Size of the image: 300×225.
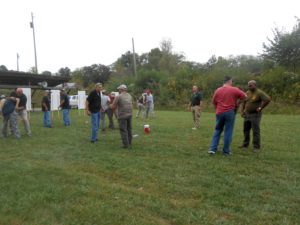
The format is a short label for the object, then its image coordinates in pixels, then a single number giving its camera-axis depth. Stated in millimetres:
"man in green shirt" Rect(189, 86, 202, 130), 14117
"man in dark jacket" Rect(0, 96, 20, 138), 12164
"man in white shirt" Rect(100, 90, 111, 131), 14234
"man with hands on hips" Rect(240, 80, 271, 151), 9102
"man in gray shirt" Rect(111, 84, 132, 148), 9555
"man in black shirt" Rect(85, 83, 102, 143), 10711
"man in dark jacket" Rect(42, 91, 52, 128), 16156
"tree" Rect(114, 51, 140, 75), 67812
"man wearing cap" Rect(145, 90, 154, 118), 20484
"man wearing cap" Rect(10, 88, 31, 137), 12633
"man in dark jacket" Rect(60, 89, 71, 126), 16281
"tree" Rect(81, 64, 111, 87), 63438
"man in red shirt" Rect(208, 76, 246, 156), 8273
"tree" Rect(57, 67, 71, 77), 72569
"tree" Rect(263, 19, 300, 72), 32562
